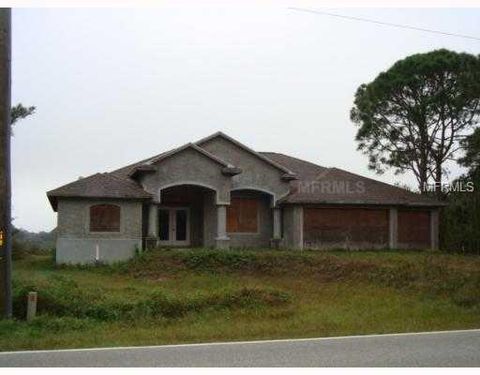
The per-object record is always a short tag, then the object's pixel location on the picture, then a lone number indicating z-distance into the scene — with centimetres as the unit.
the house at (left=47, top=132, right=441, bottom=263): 2605
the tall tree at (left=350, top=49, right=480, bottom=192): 3903
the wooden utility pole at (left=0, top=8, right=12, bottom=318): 1191
